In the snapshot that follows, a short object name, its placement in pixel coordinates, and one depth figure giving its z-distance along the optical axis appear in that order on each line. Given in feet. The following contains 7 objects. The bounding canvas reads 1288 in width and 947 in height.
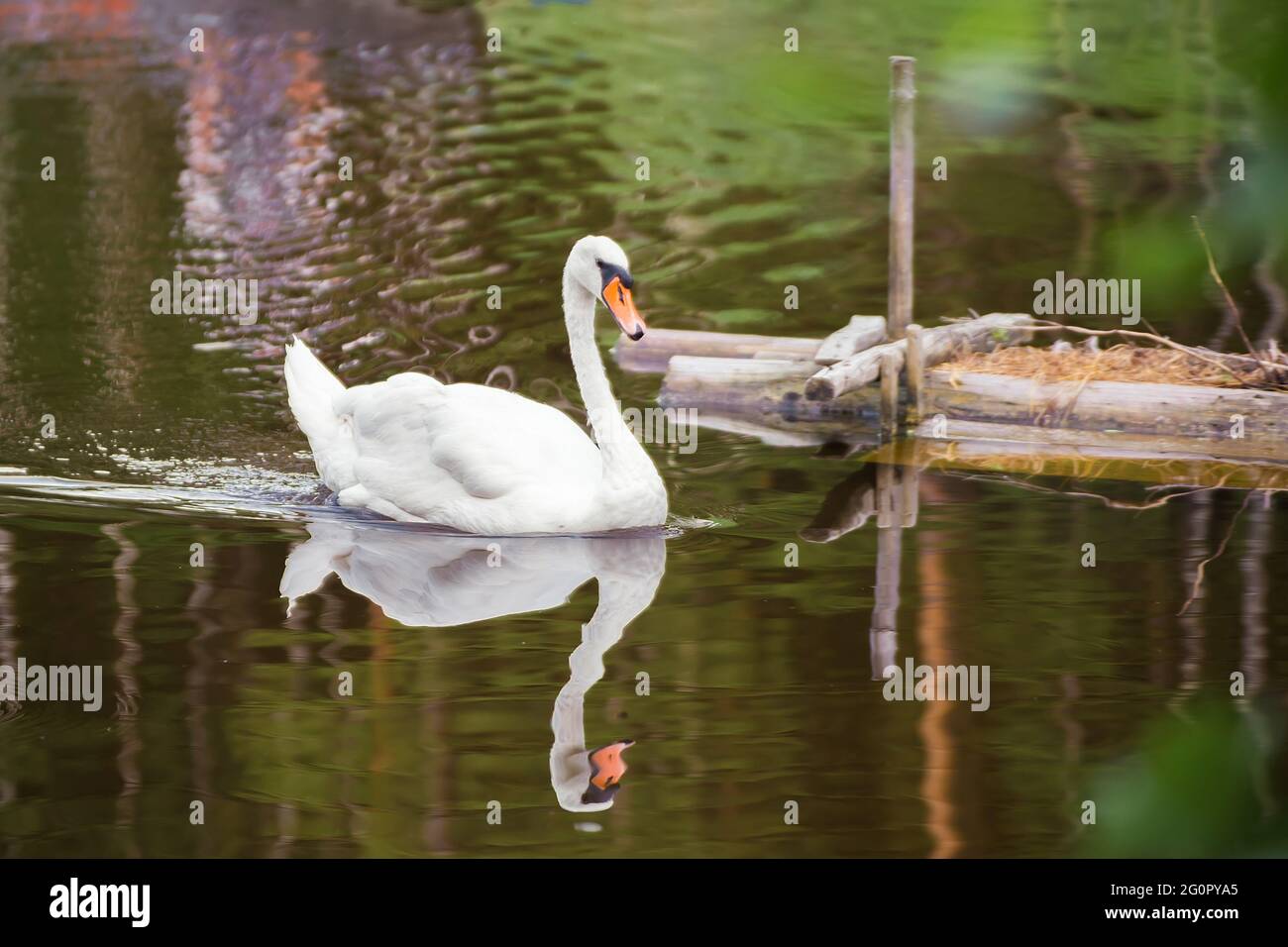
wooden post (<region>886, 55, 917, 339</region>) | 35.40
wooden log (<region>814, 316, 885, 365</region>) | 35.47
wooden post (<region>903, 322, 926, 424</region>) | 34.35
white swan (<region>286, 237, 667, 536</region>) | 27.25
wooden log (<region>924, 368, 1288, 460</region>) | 32.22
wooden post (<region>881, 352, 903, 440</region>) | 34.42
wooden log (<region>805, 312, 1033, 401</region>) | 33.58
